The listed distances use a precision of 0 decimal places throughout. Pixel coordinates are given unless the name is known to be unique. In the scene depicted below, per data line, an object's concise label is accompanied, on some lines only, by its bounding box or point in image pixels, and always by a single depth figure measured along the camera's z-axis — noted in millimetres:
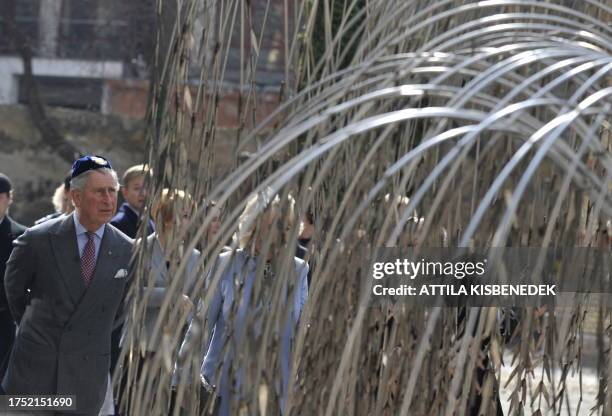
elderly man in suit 9525
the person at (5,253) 10971
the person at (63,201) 11516
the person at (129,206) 11676
